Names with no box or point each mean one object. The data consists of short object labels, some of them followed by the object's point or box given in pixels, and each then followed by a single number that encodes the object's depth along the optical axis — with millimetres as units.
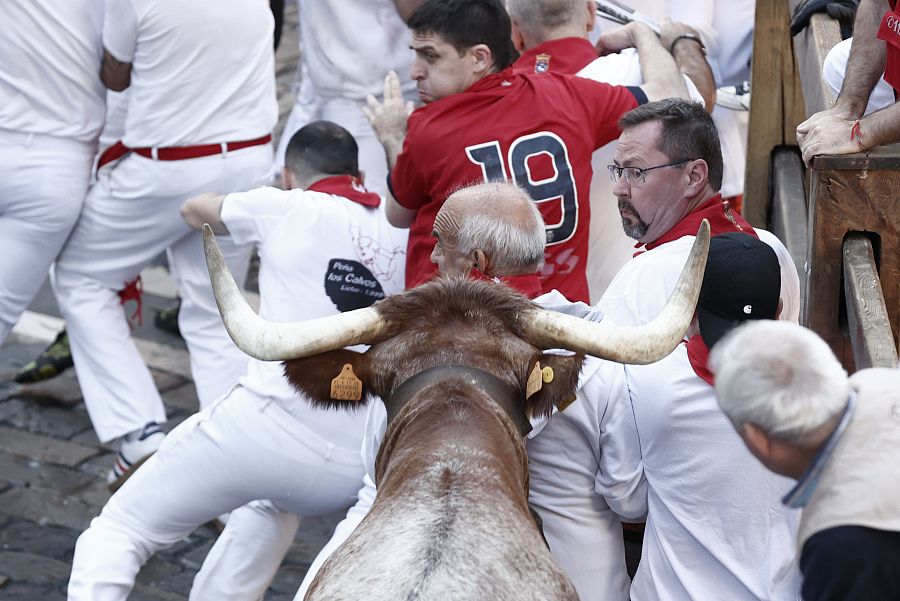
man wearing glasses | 7566
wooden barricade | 6562
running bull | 5172
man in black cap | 6191
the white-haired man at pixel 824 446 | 4223
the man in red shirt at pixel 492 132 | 8820
